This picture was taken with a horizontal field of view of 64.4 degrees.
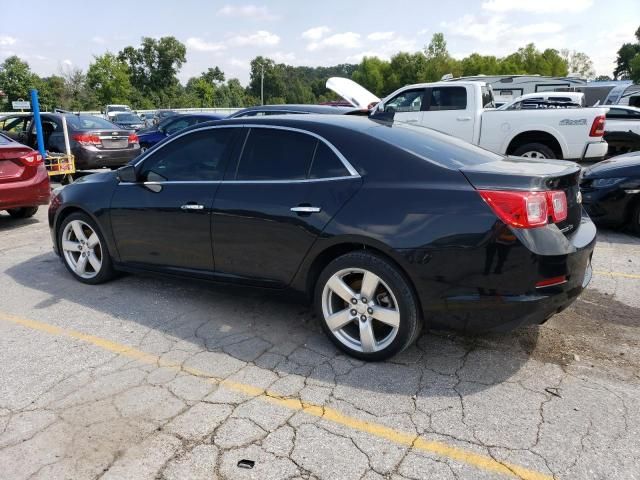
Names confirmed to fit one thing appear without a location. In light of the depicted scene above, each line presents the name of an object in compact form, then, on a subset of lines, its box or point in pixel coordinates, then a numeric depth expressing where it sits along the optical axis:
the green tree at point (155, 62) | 74.56
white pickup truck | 9.46
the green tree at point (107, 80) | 54.94
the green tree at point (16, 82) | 52.03
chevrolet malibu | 2.90
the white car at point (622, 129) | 13.30
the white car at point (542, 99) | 13.41
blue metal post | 10.15
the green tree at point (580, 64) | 71.12
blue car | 13.67
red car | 7.02
